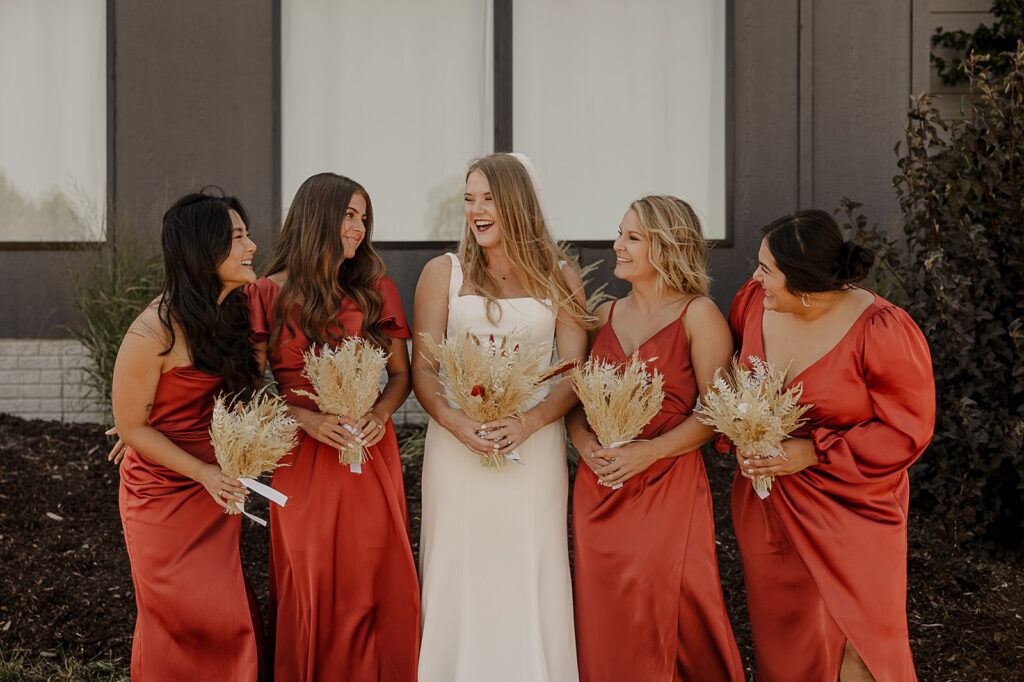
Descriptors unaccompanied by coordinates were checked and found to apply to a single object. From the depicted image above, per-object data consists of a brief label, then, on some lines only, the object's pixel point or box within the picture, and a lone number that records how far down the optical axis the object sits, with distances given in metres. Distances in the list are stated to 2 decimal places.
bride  3.51
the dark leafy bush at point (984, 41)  7.15
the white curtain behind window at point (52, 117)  7.43
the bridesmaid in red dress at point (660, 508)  3.32
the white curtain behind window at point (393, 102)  7.39
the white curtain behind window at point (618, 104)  7.35
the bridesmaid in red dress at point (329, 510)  3.40
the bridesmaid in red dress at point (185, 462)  3.10
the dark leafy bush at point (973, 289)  4.46
